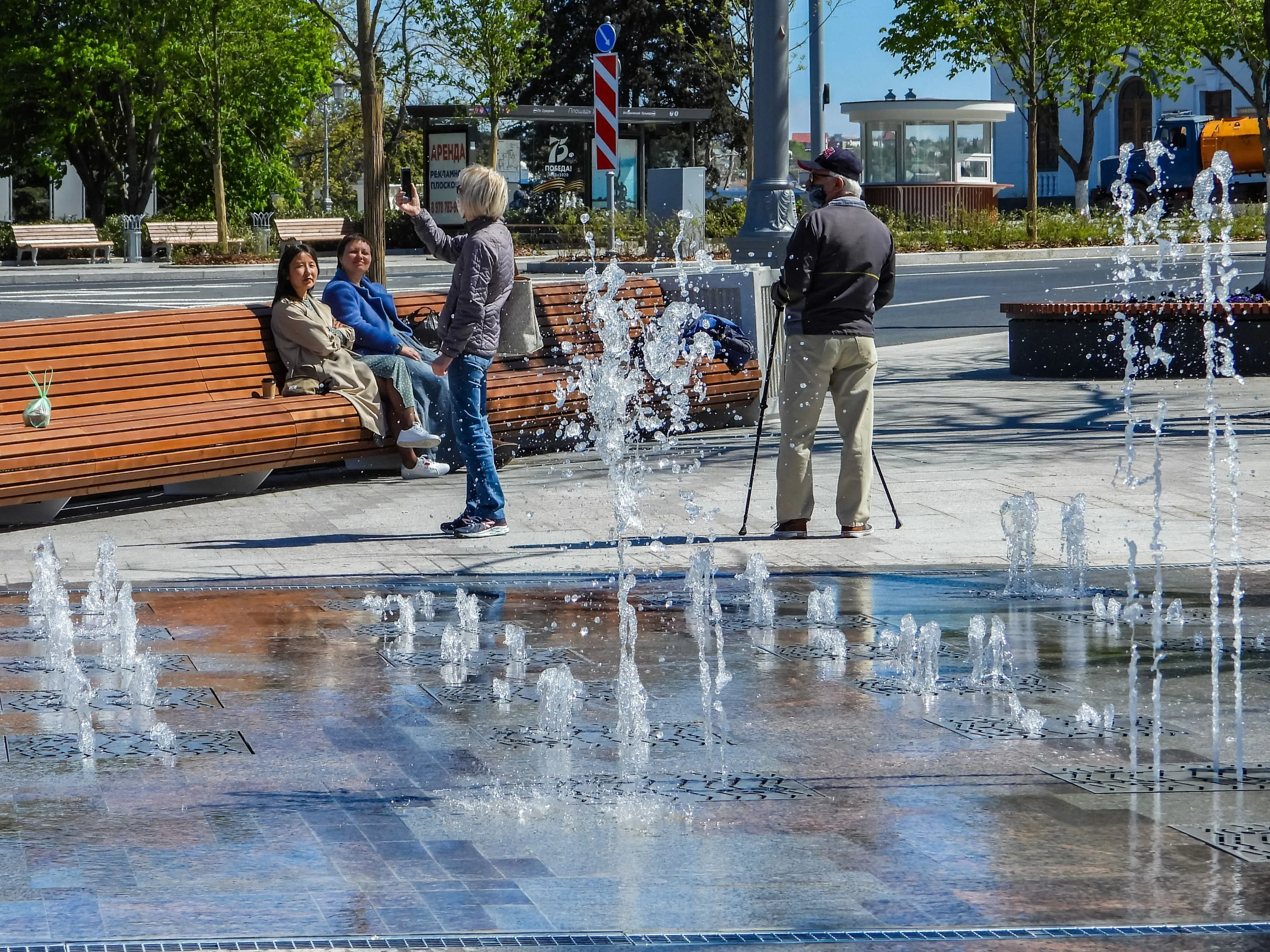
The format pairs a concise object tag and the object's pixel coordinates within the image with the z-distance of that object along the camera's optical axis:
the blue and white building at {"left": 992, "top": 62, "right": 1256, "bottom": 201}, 66.50
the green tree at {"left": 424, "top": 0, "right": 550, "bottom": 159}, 45.38
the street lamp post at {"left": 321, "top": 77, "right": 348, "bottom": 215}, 57.25
